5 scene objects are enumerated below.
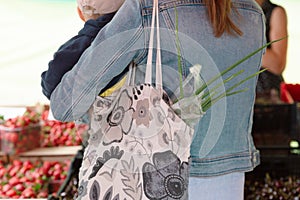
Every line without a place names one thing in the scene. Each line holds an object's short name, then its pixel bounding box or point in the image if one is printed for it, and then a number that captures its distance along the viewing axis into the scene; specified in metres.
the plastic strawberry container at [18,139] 3.14
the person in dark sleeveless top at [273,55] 2.90
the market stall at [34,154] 3.06
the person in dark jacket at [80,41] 1.41
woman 1.35
